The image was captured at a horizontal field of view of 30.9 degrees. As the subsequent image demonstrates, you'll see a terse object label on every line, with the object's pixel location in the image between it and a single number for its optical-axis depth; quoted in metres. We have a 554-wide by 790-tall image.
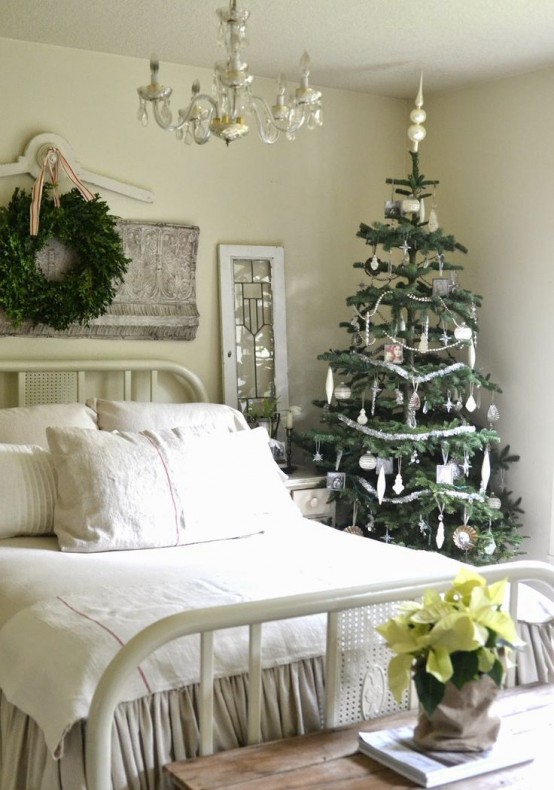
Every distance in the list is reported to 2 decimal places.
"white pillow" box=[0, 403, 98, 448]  3.55
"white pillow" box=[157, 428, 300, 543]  3.27
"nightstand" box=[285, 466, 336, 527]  4.20
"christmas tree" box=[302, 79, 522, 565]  4.05
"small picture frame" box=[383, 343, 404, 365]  4.11
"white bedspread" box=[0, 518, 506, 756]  2.12
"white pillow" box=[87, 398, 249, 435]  3.70
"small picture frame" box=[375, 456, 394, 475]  4.11
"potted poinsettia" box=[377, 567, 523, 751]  1.87
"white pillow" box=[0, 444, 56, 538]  3.20
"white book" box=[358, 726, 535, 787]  1.88
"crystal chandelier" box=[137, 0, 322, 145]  2.41
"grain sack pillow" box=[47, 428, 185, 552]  3.09
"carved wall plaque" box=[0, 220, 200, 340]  4.16
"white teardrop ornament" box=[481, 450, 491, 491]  4.12
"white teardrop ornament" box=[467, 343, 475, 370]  4.14
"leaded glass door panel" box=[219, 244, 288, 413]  4.47
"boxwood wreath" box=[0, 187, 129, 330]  3.83
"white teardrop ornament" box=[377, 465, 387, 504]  4.06
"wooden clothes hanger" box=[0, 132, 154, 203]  3.91
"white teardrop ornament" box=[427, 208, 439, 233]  4.24
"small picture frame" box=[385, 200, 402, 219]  4.21
